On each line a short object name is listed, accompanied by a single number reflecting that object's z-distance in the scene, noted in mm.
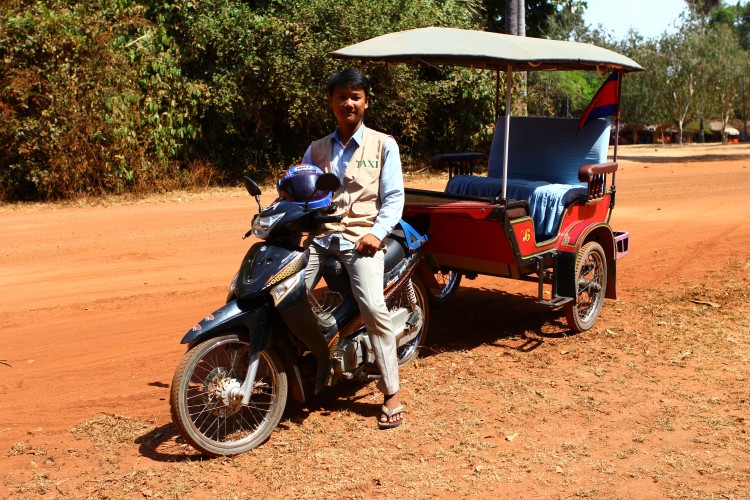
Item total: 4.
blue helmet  4695
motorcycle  4418
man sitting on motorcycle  4836
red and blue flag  6945
